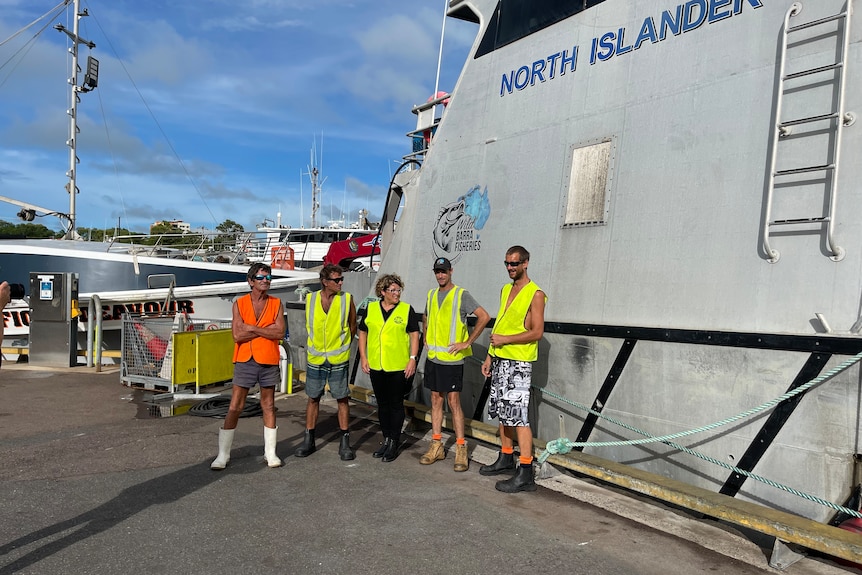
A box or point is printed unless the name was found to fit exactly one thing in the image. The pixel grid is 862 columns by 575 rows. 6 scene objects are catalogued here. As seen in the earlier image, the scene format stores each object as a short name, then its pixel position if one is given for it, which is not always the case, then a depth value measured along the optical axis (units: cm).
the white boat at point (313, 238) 2268
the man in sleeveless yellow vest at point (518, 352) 447
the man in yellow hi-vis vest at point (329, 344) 542
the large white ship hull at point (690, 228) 354
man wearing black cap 509
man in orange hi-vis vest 512
